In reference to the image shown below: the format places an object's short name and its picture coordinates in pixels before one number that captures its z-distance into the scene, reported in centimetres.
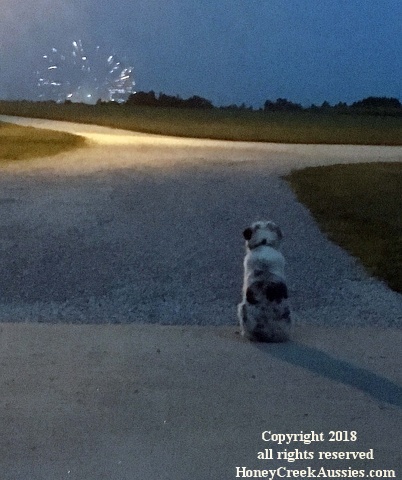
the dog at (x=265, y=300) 669
